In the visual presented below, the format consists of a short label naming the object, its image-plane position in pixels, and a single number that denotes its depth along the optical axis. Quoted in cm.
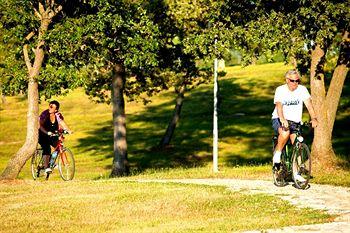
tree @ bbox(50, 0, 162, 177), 2166
